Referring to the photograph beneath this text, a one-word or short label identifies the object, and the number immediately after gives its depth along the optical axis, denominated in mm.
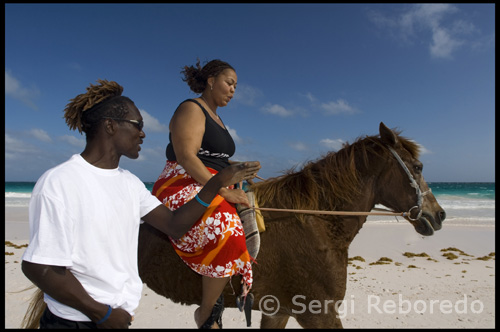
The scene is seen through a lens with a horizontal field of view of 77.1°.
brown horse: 2514
